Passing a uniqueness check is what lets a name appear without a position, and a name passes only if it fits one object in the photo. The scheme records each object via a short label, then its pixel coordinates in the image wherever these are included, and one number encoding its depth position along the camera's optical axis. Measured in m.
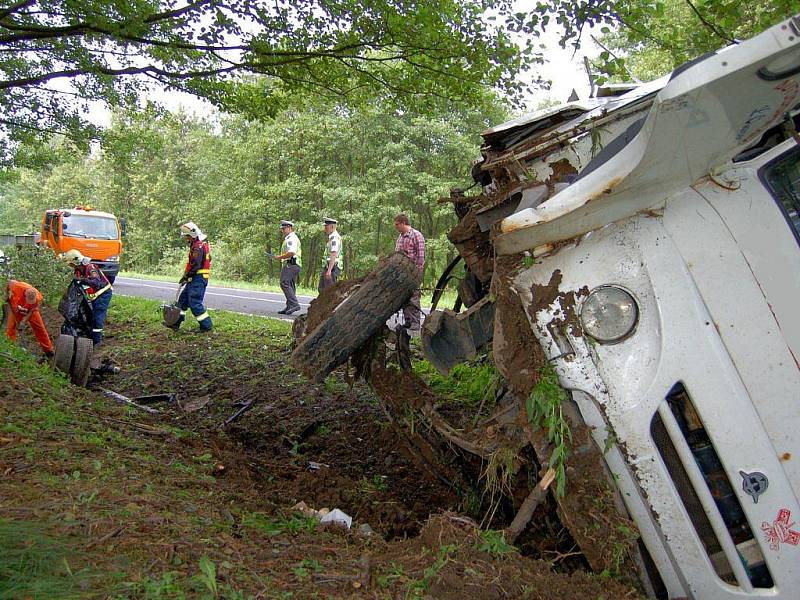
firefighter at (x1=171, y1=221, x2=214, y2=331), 9.41
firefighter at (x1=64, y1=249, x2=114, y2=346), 7.58
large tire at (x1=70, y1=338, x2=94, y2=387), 6.36
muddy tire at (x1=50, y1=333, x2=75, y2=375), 6.29
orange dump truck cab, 18.36
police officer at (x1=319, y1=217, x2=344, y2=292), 10.22
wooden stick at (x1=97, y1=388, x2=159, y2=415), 5.67
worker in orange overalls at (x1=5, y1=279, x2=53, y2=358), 7.04
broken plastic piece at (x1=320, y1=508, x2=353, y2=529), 3.07
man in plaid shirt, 8.03
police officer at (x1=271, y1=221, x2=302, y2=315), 11.43
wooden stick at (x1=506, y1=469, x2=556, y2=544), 2.41
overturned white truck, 2.08
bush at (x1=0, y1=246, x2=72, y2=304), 12.05
